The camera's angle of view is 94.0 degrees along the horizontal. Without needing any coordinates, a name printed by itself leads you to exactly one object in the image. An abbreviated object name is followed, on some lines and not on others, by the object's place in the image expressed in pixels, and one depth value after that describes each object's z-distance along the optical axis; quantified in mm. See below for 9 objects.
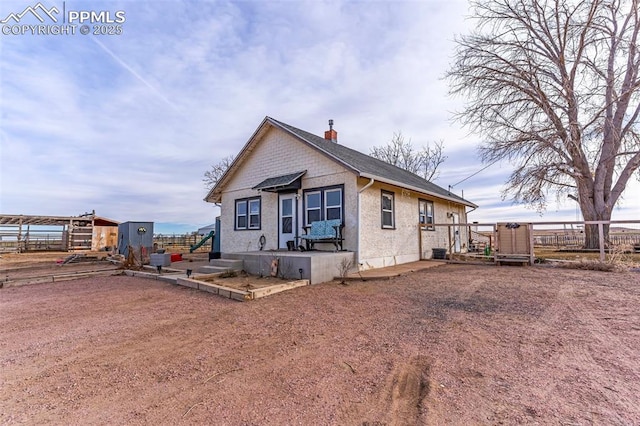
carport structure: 20672
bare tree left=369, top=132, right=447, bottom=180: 30203
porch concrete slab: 7246
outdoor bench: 8883
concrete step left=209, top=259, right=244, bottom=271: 8742
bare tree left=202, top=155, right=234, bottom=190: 30938
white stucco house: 8992
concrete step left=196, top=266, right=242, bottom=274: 8562
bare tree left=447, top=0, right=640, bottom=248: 12633
